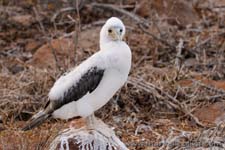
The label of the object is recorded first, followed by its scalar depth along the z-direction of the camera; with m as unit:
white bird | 9.14
